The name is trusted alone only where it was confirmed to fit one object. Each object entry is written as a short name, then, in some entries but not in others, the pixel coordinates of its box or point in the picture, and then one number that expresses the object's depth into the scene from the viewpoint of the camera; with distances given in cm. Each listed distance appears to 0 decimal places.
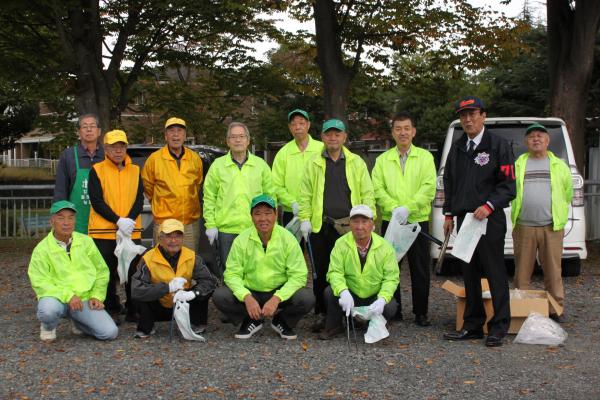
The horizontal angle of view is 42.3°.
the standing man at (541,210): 720
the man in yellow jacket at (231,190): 707
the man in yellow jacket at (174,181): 726
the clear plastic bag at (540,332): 625
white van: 908
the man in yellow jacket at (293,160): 731
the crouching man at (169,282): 650
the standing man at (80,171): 734
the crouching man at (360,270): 645
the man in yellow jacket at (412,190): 696
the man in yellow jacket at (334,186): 692
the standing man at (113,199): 707
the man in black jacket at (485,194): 618
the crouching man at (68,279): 646
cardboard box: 657
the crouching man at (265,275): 654
